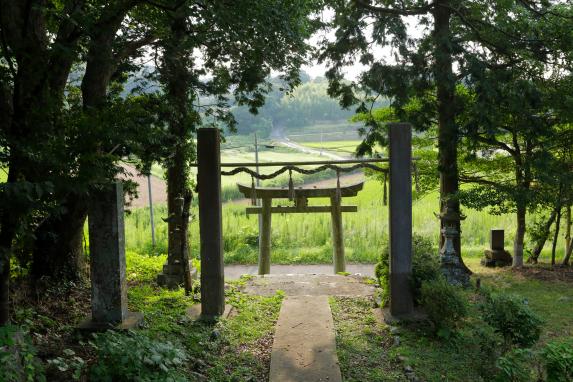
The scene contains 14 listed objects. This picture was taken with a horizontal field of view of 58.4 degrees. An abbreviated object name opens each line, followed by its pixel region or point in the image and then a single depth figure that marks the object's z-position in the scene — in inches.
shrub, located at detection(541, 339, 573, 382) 175.8
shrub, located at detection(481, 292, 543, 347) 209.9
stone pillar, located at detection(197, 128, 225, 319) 278.8
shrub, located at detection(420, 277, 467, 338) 251.1
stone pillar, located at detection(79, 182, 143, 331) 227.3
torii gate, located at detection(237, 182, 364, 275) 414.9
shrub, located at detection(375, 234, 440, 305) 278.2
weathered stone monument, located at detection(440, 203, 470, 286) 357.7
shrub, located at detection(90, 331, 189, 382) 161.9
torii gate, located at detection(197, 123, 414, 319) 278.5
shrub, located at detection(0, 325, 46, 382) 133.0
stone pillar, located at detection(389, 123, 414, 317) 278.4
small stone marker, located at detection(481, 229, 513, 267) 490.9
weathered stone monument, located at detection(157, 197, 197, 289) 340.5
